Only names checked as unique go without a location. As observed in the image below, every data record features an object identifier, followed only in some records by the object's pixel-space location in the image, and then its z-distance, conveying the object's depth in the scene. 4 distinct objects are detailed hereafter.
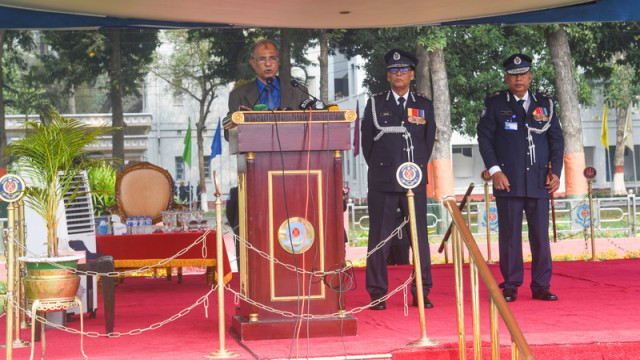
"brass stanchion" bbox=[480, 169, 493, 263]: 8.88
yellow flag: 19.00
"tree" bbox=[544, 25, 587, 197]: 17.17
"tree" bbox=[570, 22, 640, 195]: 18.20
